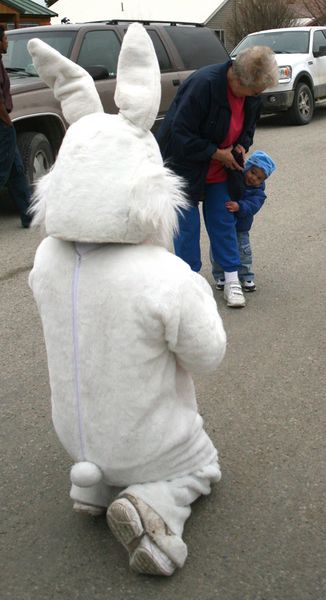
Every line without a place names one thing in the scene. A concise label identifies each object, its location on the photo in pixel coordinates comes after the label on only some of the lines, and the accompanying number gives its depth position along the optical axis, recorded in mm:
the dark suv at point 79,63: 8406
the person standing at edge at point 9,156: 7301
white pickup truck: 14086
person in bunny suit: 2455
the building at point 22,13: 20375
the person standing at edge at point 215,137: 4684
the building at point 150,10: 37250
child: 5195
